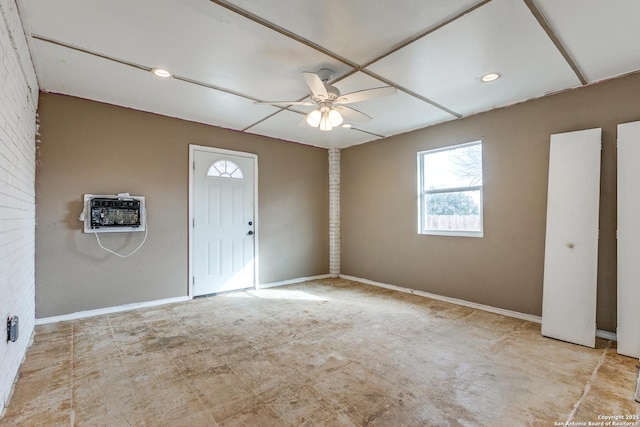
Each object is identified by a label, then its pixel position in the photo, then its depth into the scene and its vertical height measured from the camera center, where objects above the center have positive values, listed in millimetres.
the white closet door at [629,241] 2654 -269
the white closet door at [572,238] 2932 -281
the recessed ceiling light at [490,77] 2975 +1318
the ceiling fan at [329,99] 2660 +1029
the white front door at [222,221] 4512 -178
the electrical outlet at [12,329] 2078 -828
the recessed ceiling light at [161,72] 2899 +1321
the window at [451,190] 4125 +282
